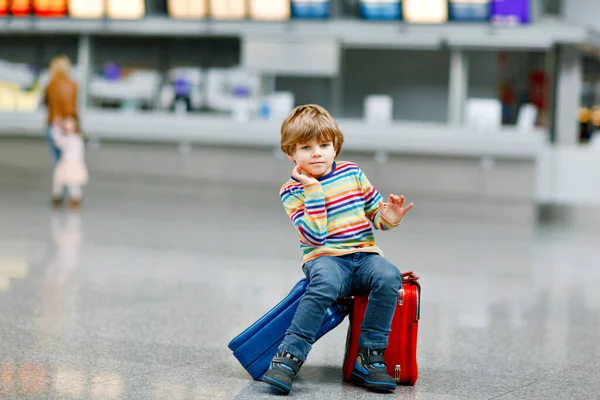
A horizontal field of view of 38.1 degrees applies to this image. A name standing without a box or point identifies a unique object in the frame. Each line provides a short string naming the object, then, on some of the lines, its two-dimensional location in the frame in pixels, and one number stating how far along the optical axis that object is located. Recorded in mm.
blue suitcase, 3219
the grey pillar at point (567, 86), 15578
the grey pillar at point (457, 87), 12906
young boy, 3090
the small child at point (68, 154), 10492
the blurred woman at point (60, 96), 10422
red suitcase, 3223
